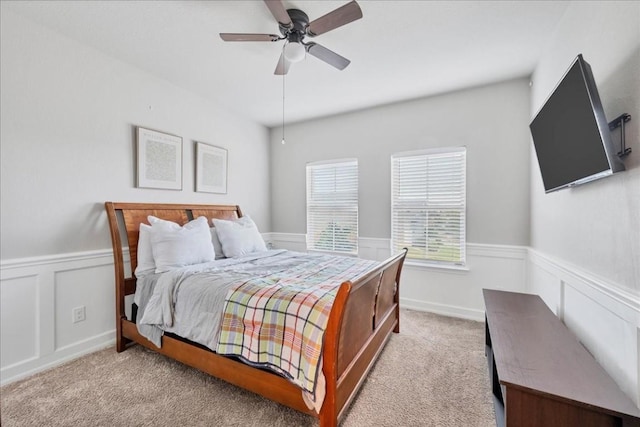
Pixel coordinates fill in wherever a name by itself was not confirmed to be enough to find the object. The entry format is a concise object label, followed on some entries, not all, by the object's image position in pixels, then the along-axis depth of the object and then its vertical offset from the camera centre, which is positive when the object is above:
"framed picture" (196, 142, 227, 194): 3.46 +0.59
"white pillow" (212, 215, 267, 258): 3.03 -0.28
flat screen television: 1.25 +0.45
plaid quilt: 1.50 -0.66
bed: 1.47 -0.88
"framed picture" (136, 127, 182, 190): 2.85 +0.59
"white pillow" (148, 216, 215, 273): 2.43 -0.30
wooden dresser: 1.04 -0.70
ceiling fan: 1.68 +1.25
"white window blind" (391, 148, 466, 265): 3.33 +0.13
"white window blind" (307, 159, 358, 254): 4.05 +0.12
